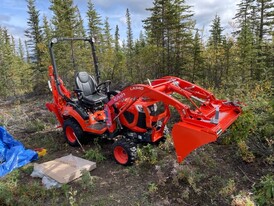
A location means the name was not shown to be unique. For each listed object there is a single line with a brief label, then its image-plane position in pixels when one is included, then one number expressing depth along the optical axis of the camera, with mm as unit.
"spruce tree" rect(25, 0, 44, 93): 21750
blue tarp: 4900
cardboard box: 4273
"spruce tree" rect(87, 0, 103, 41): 25094
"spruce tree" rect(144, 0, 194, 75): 14648
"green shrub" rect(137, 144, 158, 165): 4672
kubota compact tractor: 3570
